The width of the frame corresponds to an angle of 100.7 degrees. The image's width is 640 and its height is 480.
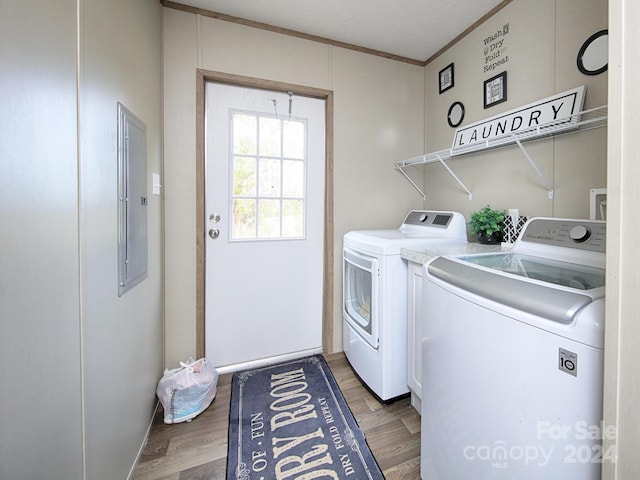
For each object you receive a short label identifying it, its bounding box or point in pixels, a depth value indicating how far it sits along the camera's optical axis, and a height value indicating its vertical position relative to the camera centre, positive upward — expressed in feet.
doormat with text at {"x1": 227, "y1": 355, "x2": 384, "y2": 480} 3.91 -3.37
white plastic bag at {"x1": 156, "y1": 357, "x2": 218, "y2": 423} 4.85 -2.91
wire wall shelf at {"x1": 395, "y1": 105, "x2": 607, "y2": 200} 3.86 +1.72
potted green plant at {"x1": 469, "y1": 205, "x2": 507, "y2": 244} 5.13 +0.24
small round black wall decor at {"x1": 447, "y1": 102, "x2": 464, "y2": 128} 6.43 +3.04
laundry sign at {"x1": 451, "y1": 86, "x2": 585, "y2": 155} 4.15 +2.14
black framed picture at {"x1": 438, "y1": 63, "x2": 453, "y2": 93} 6.70 +4.10
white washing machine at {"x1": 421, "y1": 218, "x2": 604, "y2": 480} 1.83 -1.07
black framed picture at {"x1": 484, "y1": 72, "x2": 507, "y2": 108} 5.40 +3.08
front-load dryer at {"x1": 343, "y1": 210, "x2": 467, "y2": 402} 4.97 -1.24
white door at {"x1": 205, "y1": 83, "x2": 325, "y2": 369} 6.14 +0.33
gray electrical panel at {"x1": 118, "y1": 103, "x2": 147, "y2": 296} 3.52 +0.54
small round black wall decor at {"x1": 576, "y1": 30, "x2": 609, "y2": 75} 3.88 +2.77
